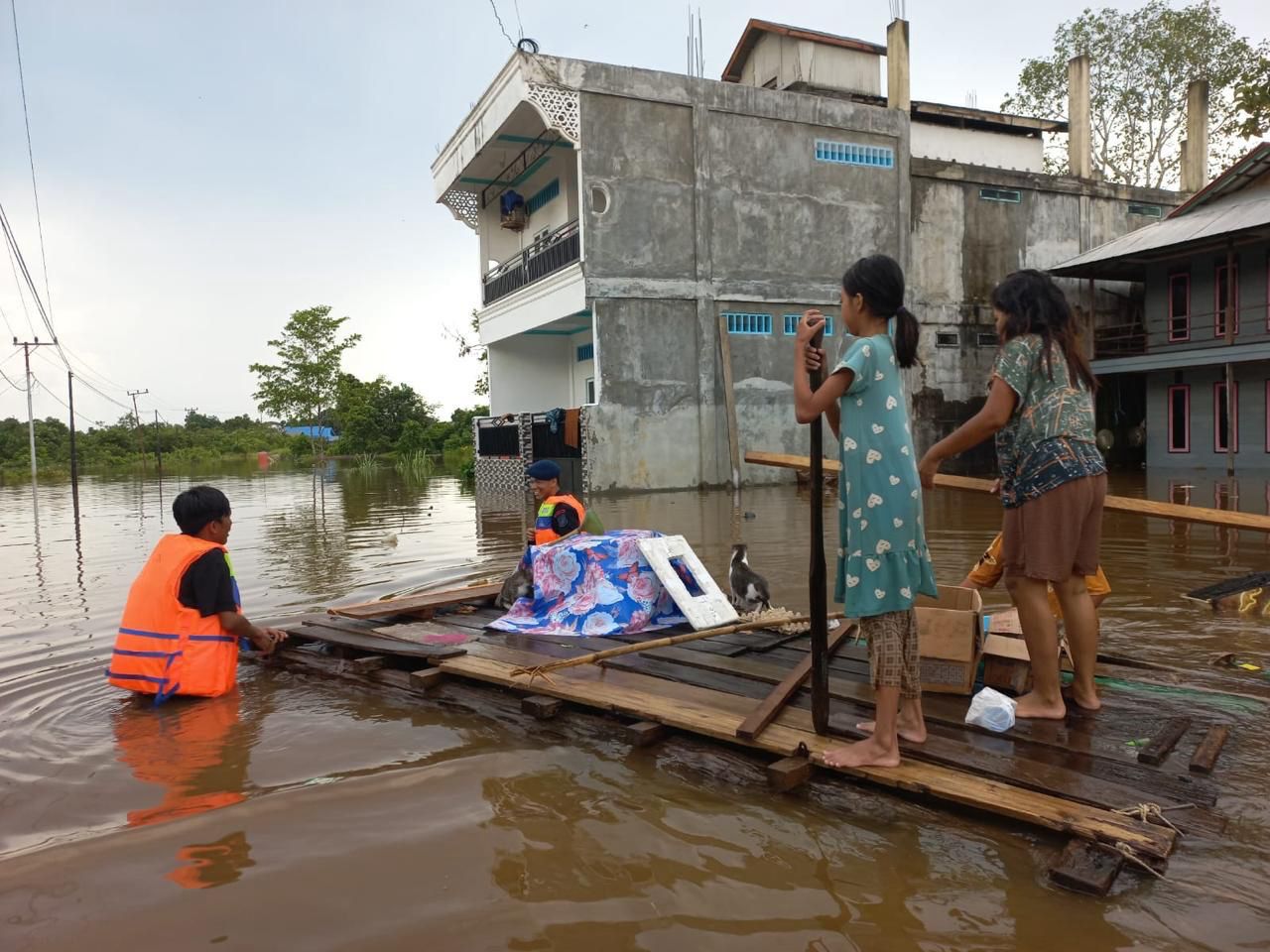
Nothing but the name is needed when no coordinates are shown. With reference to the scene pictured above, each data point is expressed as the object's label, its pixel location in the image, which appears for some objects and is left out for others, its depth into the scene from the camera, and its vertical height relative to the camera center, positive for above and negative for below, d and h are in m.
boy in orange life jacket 4.53 -0.83
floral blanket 5.36 -0.96
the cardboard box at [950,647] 3.67 -0.93
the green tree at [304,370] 38.47 +3.94
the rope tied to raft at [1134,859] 2.42 -1.23
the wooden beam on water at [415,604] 6.04 -1.11
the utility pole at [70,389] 20.81 +1.83
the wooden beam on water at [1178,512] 4.68 -0.48
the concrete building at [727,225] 17.72 +5.08
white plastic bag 3.29 -1.08
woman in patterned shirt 3.23 -0.10
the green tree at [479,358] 31.78 +3.43
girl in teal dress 3.02 -0.20
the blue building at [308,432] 55.88 +1.55
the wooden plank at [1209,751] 2.95 -1.17
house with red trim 18.12 +2.53
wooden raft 2.68 -1.18
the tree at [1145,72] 28.11 +12.27
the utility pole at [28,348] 31.32 +4.35
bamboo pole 4.26 -1.05
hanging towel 17.94 +0.39
